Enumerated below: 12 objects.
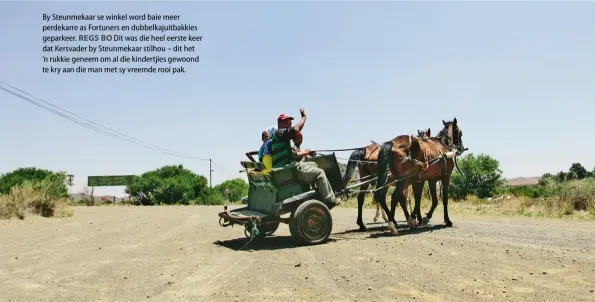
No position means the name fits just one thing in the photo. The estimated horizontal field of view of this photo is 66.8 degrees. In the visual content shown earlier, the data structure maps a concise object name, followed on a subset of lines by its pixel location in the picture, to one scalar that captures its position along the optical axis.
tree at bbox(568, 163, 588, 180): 62.29
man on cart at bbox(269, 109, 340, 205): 8.33
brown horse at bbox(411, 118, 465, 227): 10.87
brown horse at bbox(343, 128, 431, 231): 11.27
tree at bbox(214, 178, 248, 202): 61.44
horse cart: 8.08
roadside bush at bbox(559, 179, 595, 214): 16.23
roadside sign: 61.03
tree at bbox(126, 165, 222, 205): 49.44
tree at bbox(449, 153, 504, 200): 32.78
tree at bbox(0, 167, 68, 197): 40.97
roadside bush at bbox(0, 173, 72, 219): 16.31
